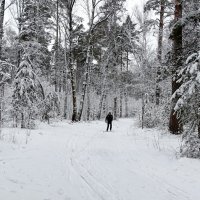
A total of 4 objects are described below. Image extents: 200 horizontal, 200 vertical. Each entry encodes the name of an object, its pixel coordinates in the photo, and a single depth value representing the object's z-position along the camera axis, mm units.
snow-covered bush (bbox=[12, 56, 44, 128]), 16906
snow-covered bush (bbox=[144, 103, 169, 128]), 19000
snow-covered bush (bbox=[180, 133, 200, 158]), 9109
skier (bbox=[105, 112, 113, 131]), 20719
